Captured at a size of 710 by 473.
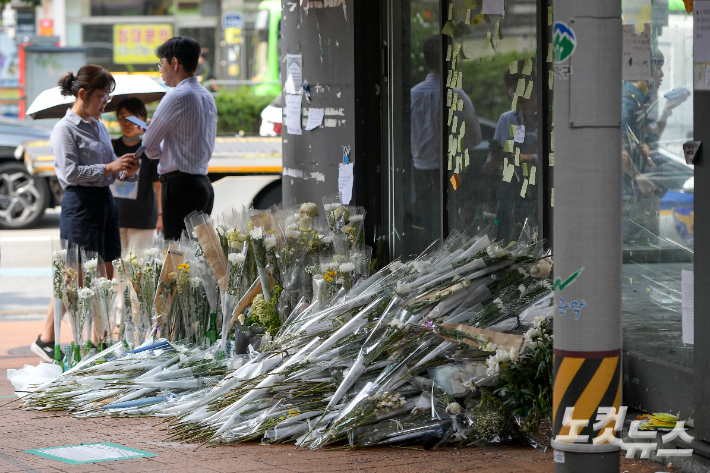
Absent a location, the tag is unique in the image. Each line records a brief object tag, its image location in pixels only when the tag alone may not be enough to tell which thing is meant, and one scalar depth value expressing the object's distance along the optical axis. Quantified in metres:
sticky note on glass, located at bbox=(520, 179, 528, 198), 10.75
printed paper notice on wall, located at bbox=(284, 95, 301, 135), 15.30
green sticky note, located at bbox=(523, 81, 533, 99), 10.55
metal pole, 6.46
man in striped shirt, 13.92
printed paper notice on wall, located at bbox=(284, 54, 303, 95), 15.25
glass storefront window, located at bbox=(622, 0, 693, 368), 8.80
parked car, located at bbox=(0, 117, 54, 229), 30.47
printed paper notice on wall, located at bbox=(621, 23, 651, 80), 9.20
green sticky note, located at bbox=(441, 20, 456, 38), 12.05
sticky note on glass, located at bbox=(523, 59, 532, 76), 10.53
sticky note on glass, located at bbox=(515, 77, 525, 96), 10.70
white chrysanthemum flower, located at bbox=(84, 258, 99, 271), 12.57
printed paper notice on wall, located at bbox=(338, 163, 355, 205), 14.05
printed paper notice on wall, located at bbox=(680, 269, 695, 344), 8.18
